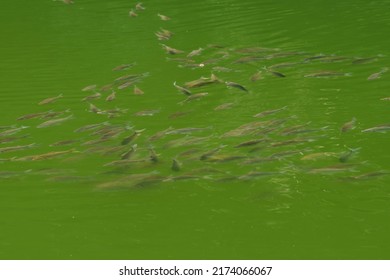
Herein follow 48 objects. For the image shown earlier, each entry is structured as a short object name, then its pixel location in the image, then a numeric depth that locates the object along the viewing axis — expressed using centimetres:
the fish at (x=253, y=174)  954
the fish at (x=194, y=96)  1352
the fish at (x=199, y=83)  1394
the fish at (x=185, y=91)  1371
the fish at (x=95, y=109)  1322
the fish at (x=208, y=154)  1017
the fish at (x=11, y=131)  1222
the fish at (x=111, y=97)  1391
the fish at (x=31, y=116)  1306
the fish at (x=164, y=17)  2174
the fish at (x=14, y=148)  1131
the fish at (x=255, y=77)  1459
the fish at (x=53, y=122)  1253
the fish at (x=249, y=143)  1041
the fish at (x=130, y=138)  1114
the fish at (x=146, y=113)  1289
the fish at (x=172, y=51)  1727
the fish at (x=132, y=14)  2267
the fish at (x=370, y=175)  928
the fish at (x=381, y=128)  1099
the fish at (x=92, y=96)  1424
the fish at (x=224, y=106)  1295
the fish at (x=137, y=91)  1429
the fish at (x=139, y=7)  2332
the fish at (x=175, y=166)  997
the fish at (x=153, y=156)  1032
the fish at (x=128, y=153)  1045
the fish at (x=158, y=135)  1129
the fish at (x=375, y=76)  1413
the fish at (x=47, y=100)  1420
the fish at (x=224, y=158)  1005
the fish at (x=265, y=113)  1218
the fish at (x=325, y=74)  1441
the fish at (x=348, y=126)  1127
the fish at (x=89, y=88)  1507
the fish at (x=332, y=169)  950
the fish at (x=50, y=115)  1310
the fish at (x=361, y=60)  1525
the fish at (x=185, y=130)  1153
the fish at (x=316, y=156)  1004
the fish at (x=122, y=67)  1639
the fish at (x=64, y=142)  1148
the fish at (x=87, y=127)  1207
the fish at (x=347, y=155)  995
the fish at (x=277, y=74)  1463
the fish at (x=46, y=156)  1086
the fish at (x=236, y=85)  1376
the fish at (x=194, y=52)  1697
